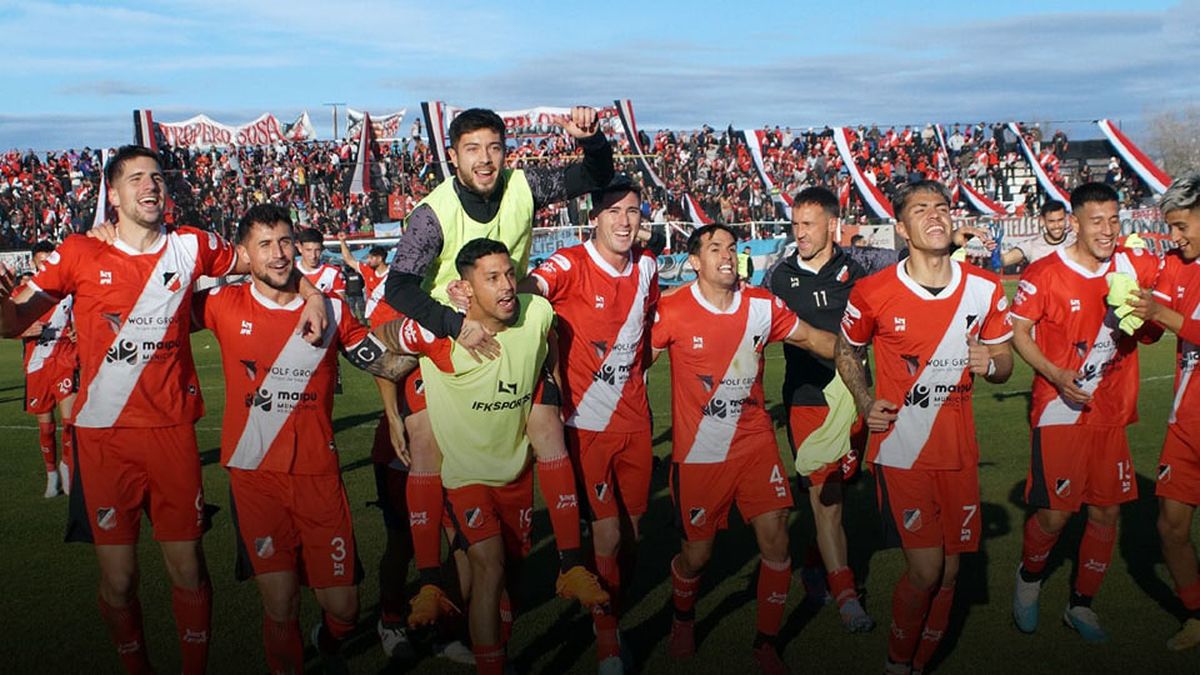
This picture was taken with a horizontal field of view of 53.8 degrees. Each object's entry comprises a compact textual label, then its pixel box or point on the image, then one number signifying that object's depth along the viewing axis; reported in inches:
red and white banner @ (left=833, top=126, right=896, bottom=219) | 1747.0
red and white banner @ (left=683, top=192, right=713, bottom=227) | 1512.1
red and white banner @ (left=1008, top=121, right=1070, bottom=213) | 1839.3
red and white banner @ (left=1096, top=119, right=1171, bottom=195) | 1889.8
